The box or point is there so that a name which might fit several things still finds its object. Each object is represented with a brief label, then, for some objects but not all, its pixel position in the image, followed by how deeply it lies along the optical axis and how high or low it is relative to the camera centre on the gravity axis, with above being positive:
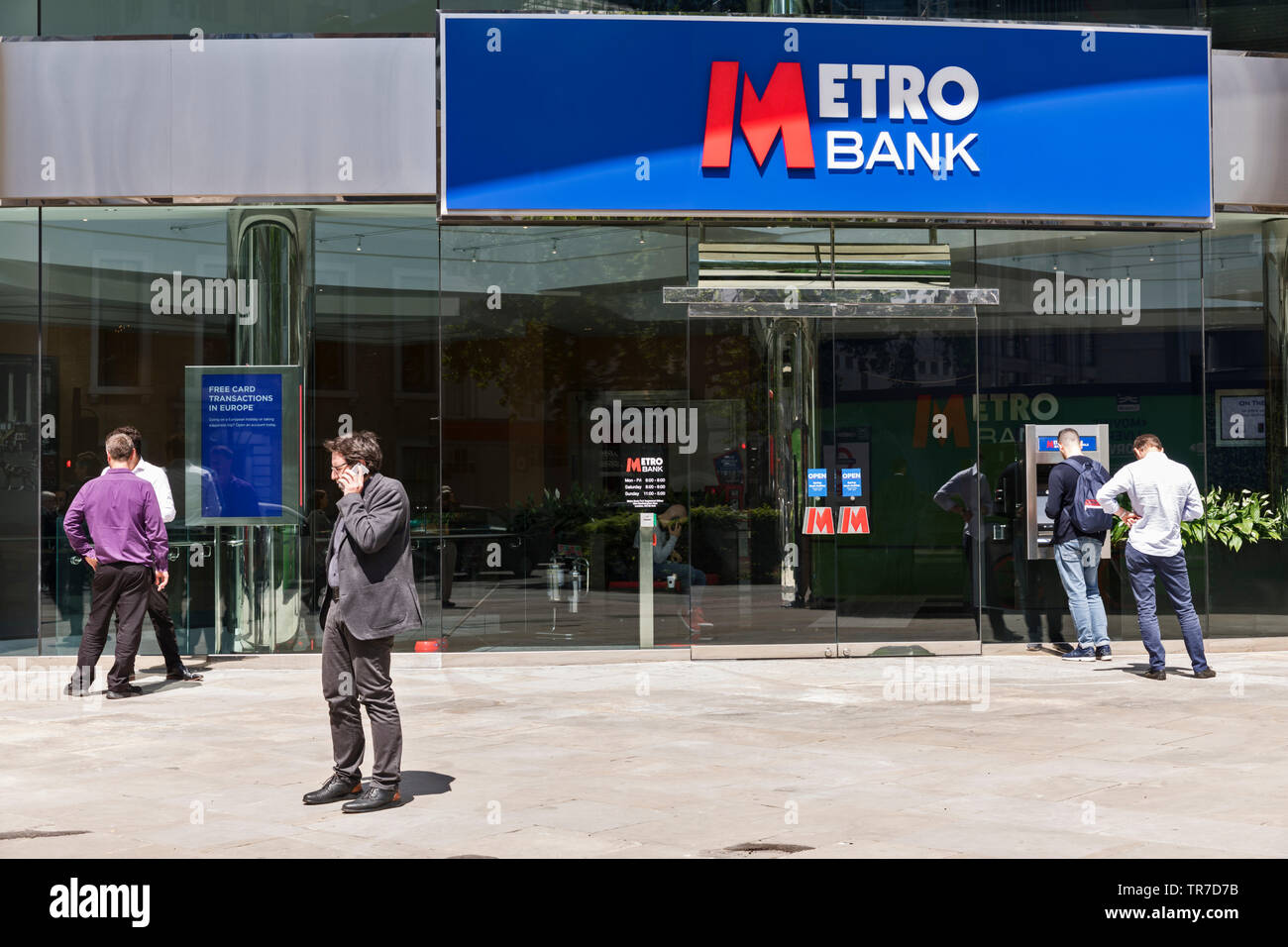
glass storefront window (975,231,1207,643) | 13.30 +0.99
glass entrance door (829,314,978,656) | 12.75 -0.13
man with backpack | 12.49 -0.63
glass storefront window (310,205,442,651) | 12.83 +1.03
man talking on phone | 6.92 -0.68
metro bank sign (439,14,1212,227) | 12.39 +3.09
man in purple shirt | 10.77 -0.63
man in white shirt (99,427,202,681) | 11.47 -1.19
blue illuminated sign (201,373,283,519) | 12.75 +0.32
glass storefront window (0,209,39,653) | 12.83 +0.21
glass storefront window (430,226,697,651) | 12.78 +0.50
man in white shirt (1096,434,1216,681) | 11.35 -0.59
